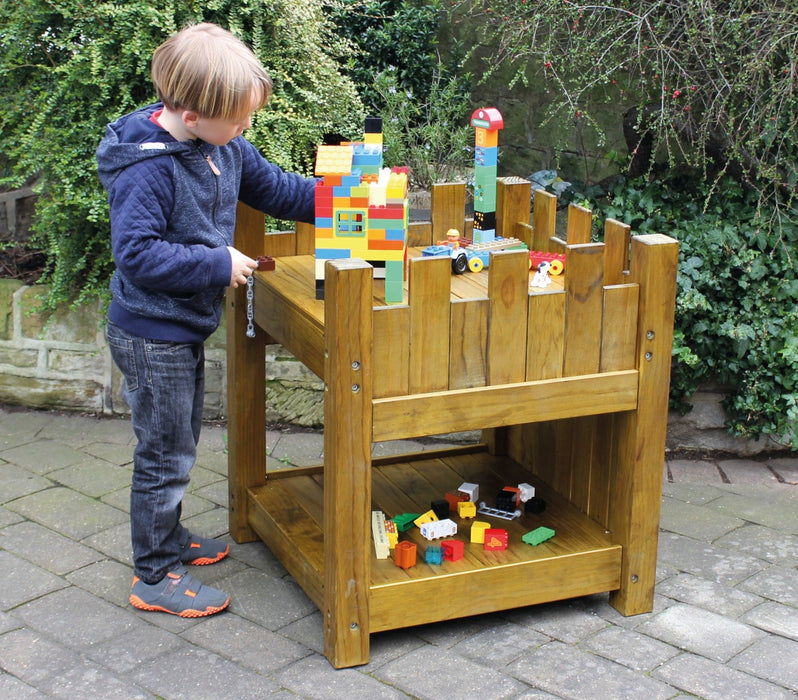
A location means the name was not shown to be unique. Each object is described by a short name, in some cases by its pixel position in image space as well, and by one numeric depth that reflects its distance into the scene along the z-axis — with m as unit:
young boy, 2.39
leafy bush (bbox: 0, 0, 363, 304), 3.73
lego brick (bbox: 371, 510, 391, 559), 2.69
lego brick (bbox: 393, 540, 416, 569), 2.63
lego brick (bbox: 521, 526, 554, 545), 2.78
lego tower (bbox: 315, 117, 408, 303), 2.48
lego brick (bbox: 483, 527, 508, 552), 2.75
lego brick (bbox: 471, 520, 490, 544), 2.80
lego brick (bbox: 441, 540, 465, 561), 2.68
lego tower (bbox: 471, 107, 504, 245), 2.80
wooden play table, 2.35
